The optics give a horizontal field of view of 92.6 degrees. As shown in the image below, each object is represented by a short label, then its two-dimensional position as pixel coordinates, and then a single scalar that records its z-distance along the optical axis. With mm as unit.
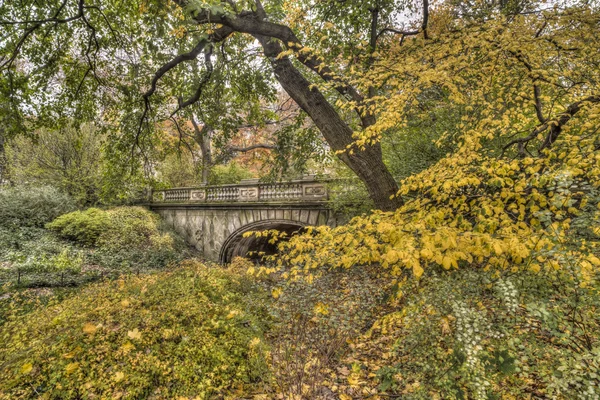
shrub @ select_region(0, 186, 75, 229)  10875
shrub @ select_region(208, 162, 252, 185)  17031
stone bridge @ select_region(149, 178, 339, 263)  8805
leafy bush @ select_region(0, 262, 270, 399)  2832
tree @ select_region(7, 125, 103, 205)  12586
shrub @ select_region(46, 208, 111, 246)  10867
